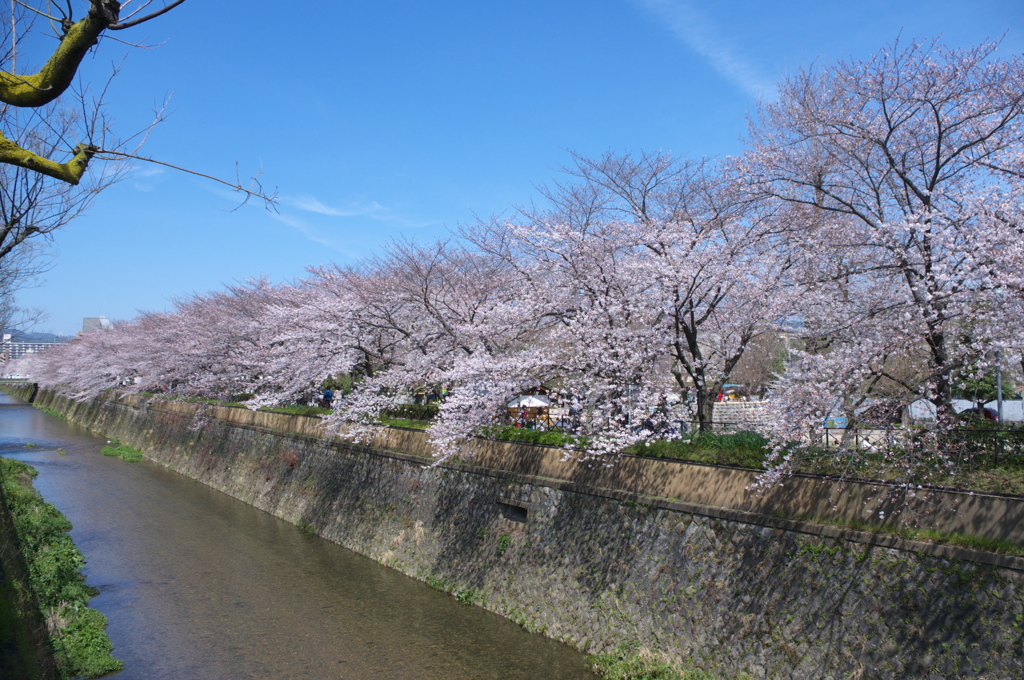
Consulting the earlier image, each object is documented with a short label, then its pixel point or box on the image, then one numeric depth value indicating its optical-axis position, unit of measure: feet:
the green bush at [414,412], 61.11
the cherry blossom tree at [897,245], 27.25
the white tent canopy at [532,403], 54.65
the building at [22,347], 588.34
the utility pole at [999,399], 43.01
